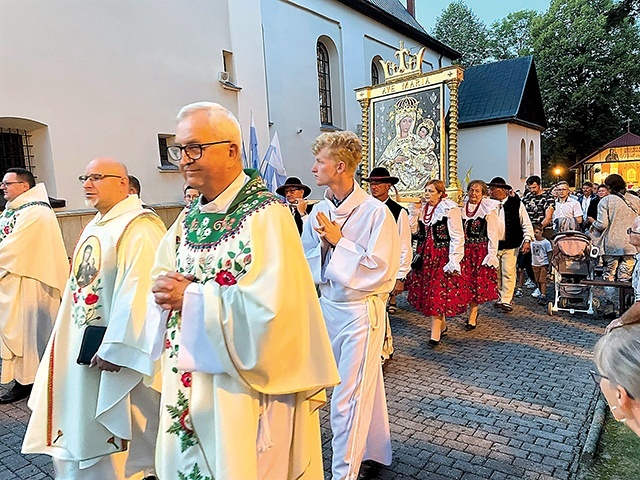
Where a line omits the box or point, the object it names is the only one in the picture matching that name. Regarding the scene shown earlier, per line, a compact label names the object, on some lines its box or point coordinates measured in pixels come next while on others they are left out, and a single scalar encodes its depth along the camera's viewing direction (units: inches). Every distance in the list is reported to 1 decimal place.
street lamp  1288.3
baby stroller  292.7
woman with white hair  58.3
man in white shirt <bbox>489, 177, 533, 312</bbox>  312.3
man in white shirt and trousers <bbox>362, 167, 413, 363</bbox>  220.5
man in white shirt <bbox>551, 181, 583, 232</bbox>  365.1
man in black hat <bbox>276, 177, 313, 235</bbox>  293.1
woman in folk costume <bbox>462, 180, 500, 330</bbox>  271.1
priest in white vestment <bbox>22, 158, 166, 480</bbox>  107.8
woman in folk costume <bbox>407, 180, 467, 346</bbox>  240.1
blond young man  116.0
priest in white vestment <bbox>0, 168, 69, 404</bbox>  179.0
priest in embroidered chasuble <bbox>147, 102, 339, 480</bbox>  71.3
